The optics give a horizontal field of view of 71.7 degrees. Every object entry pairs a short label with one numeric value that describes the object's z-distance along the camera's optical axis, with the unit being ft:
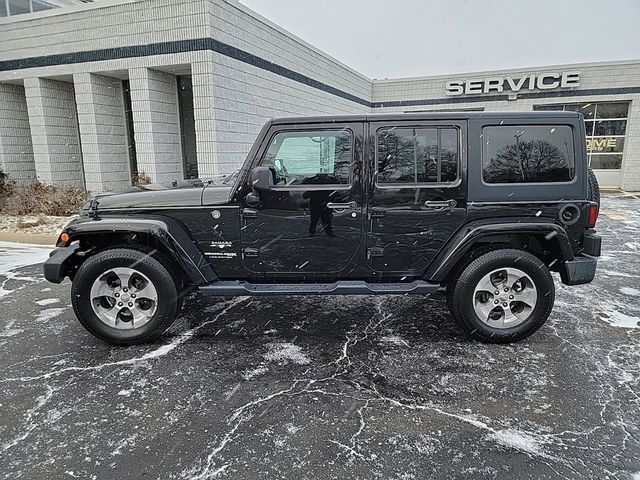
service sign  60.29
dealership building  32.27
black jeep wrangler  12.35
